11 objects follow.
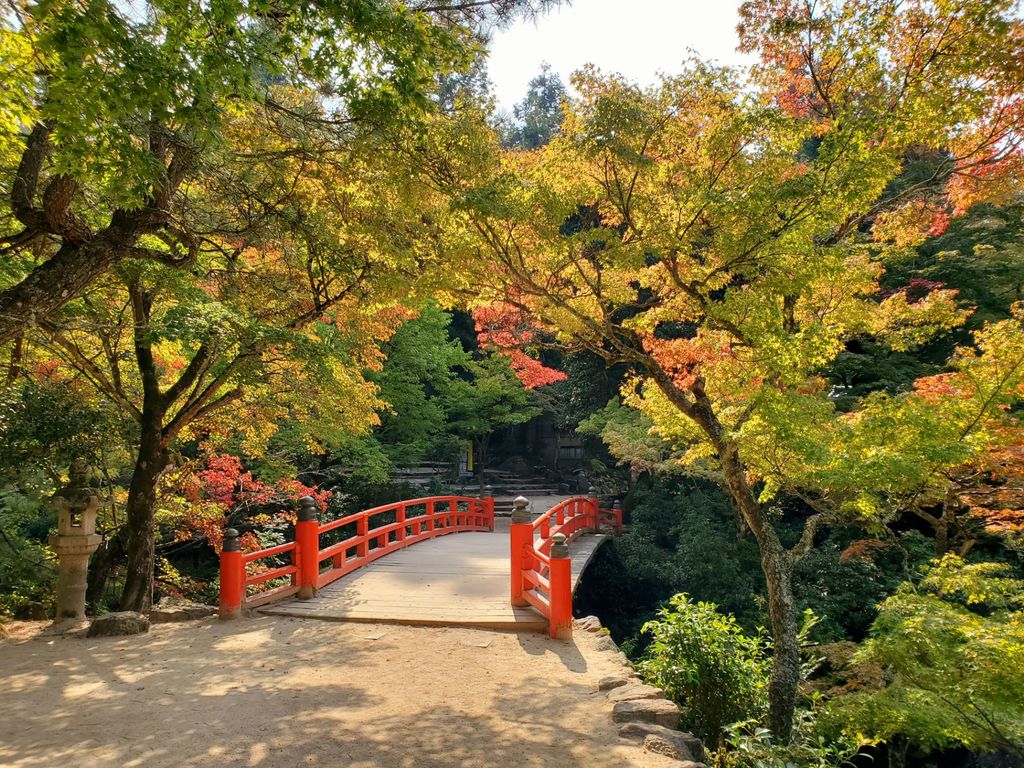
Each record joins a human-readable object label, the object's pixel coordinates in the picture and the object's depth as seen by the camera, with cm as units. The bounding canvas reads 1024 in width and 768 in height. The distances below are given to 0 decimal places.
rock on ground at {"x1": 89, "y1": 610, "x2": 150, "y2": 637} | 611
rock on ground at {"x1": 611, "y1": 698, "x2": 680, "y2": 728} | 413
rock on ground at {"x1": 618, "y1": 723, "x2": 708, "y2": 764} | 372
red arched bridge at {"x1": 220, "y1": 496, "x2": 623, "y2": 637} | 675
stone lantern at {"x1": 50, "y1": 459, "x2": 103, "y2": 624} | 645
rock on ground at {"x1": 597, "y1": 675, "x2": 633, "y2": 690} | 485
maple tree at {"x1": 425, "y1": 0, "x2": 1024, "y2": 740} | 555
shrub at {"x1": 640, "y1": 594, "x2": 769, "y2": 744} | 561
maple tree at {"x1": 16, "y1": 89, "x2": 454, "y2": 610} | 597
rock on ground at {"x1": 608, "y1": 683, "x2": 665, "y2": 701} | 455
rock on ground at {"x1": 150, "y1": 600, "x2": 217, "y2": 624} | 679
